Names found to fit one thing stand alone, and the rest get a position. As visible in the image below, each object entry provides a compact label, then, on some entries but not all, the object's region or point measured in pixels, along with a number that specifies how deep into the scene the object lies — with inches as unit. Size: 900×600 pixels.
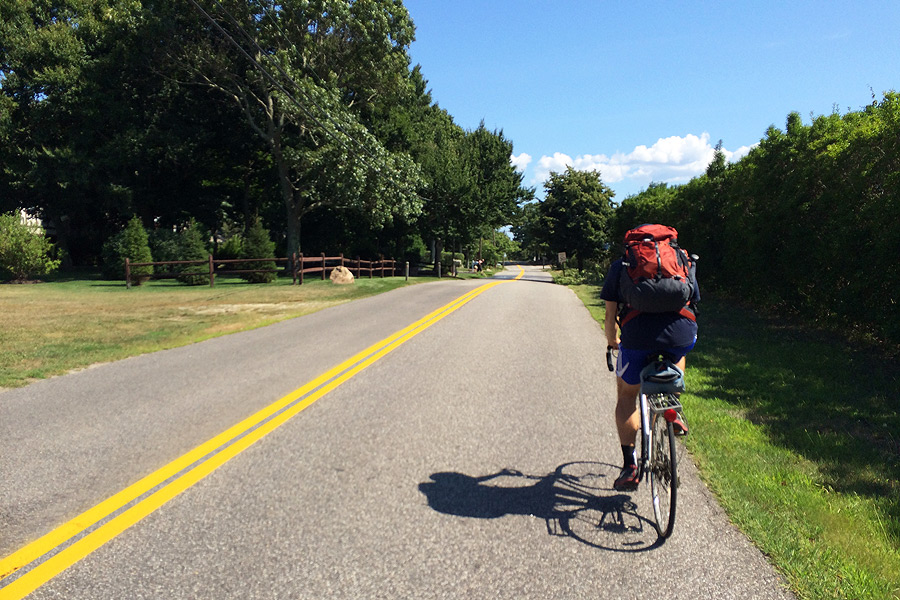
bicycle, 139.9
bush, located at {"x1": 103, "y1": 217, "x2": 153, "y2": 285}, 1110.4
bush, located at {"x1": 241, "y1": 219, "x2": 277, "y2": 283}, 1103.6
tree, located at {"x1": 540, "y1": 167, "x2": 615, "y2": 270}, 2226.9
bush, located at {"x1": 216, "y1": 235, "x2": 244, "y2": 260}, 1465.3
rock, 1092.5
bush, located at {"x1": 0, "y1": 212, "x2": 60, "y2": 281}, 1042.1
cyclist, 144.0
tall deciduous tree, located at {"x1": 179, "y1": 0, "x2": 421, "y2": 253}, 1104.2
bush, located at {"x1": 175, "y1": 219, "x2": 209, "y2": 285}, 1085.8
